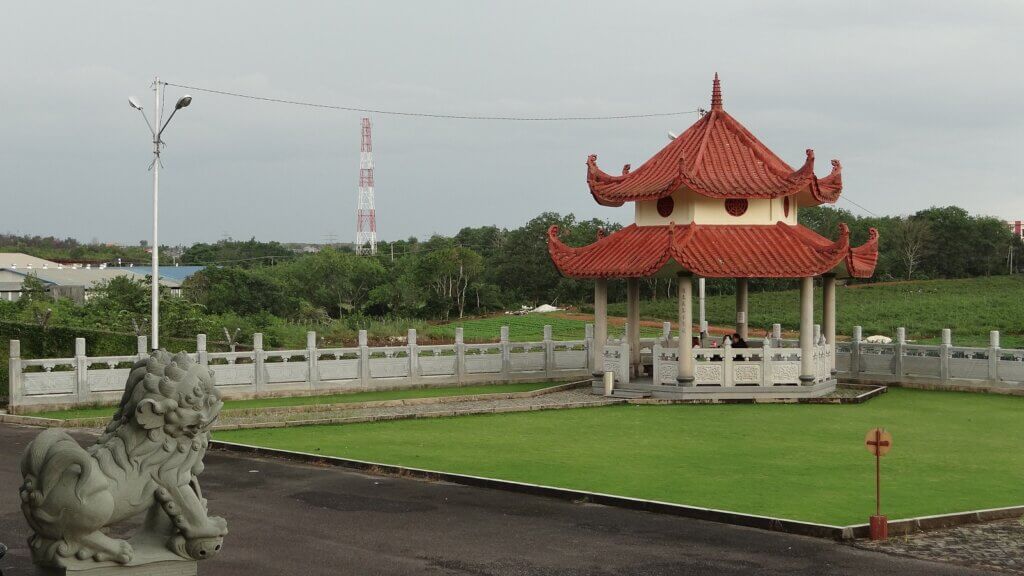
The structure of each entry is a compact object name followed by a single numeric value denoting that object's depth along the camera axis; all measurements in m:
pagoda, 22.48
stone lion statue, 7.36
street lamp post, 23.48
